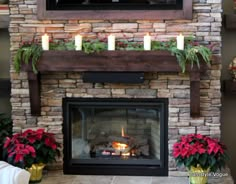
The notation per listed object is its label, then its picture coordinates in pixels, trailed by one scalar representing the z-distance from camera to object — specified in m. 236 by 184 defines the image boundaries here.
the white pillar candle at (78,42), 3.71
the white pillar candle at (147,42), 3.67
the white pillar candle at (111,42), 3.69
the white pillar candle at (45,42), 3.72
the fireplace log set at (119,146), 4.10
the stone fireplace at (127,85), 3.78
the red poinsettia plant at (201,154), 3.57
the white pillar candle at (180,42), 3.63
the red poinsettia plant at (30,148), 3.64
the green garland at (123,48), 3.58
